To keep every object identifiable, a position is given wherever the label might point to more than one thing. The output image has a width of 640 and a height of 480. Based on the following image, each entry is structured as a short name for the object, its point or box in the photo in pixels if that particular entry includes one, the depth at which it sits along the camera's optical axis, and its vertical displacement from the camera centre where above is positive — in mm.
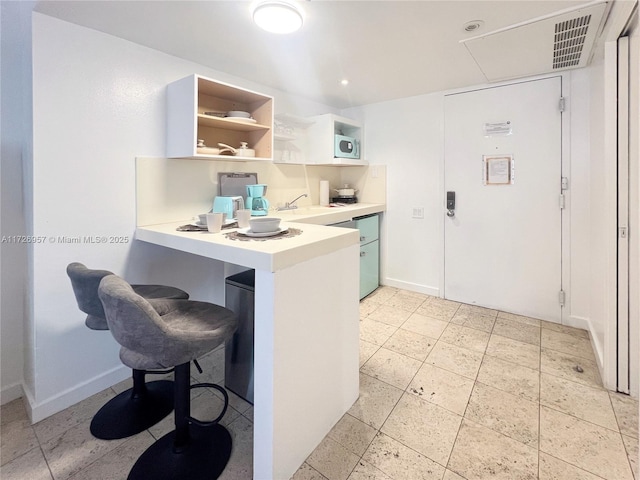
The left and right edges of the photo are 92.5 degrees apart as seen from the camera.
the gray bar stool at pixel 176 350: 1046 -436
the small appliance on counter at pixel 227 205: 2211 +194
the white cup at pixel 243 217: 1808 +86
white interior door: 2607 +311
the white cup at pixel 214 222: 1688 +54
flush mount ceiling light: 1492 +1082
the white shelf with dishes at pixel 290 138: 2918 +938
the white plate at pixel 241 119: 2134 +802
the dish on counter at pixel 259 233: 1496 -7
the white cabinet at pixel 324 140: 3135 +954
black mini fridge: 1668 -601
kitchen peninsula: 1171 -437
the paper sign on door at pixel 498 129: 2746 +932
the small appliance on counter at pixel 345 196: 3555 +412
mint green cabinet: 3169 -241
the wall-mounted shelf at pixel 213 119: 1900 +798
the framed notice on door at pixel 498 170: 2768 +567
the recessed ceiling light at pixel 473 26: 1742 +1195
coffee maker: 2412 +238
